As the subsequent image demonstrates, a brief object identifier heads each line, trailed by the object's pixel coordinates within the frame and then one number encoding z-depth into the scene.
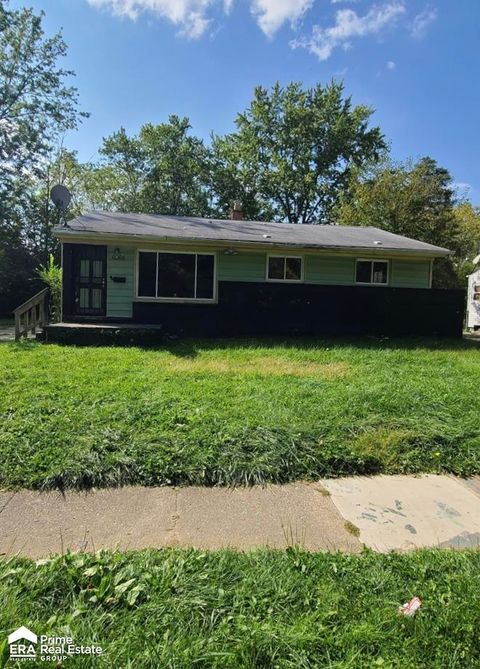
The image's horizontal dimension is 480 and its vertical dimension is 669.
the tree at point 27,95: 22.44
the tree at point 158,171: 30.73
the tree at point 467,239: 24.48
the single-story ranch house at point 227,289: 10.69
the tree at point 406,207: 19.42
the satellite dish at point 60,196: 12.99
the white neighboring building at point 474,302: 17.97
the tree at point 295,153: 29.67
